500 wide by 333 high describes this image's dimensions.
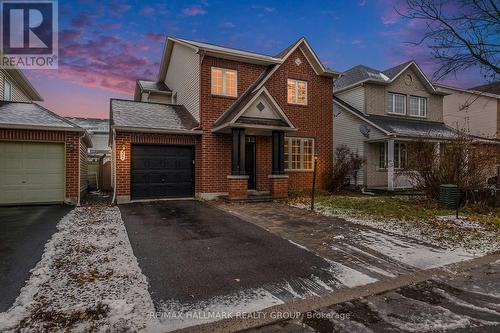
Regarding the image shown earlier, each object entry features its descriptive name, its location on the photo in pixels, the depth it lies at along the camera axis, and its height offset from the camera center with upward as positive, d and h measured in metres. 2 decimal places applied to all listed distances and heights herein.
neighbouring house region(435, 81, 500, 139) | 23.14 +4.55
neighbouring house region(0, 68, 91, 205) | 10.59 +0.32
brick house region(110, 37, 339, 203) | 12.35 +1.73
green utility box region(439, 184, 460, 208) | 10.23 -1.01
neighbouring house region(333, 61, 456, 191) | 16.77 +3.38
